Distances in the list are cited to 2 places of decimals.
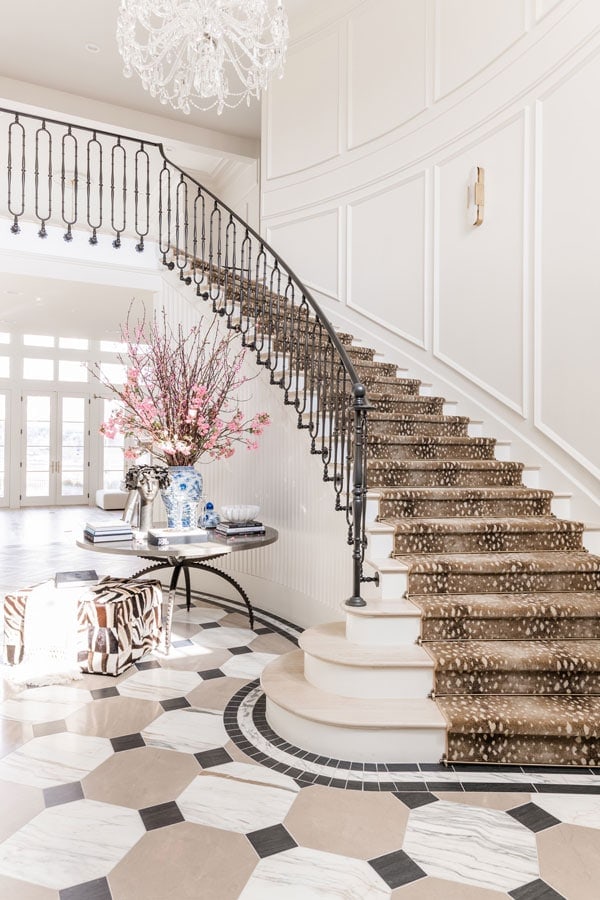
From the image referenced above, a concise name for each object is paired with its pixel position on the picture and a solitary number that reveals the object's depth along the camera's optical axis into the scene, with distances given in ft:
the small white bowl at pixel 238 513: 12.94
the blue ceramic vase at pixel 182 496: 12.57
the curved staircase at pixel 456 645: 7.55
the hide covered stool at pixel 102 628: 10.41
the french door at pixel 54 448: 37.88
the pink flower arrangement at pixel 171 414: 12.50
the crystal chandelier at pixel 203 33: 11.29
